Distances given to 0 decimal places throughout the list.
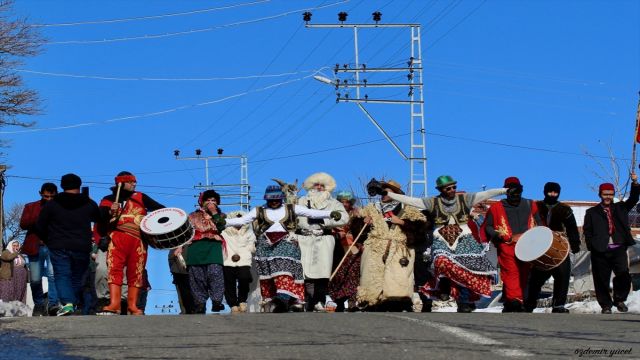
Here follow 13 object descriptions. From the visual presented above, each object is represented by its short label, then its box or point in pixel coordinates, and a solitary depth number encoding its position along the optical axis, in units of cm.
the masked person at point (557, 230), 1742
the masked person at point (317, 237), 1847
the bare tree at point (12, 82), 3556
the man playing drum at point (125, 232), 1598
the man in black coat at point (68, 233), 1591
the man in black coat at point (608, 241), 1798
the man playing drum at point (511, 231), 1708
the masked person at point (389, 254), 1738
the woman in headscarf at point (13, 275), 2053
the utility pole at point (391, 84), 4659
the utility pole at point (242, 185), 7968
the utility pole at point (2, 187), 2656
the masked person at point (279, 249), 1752
